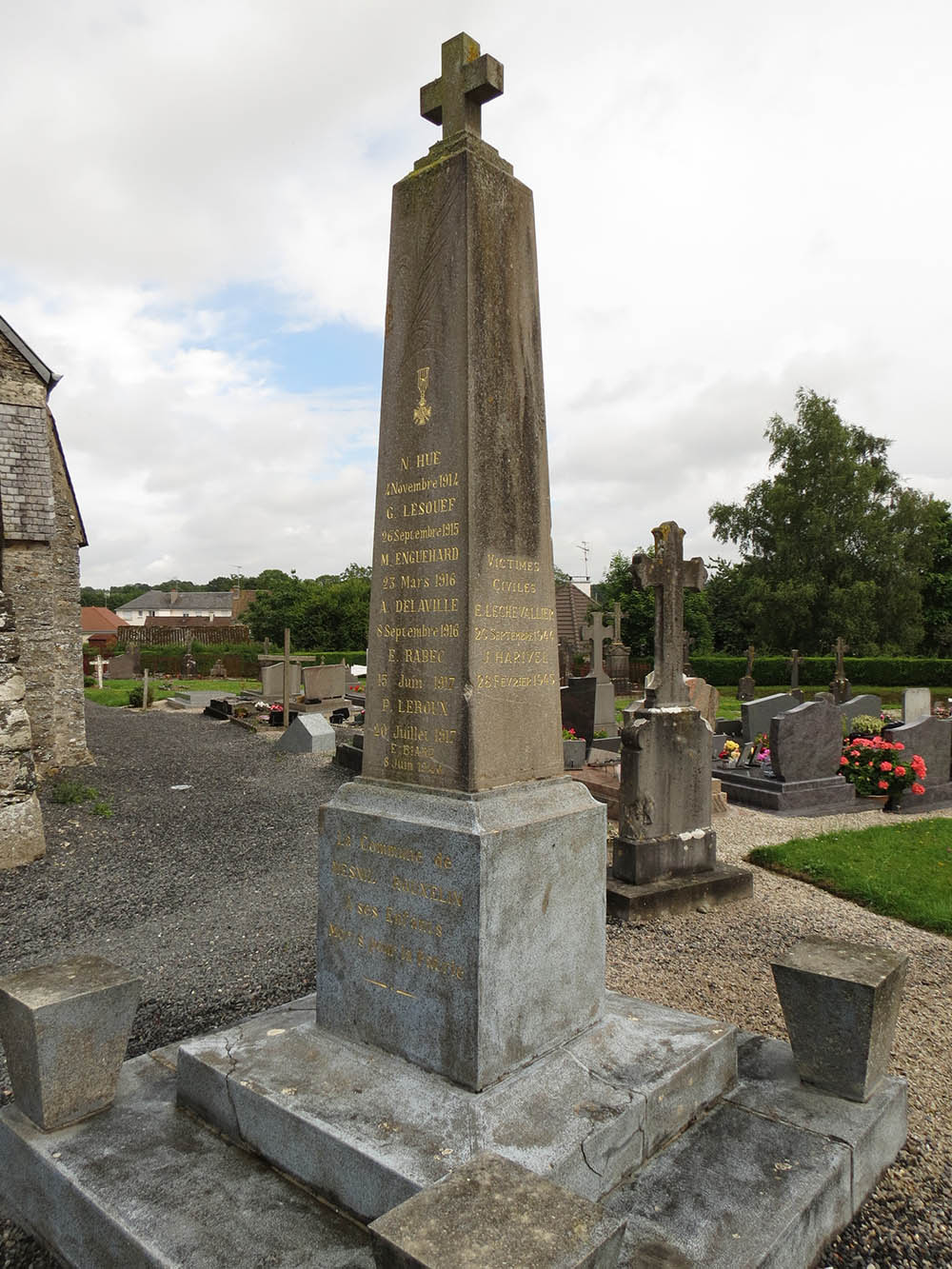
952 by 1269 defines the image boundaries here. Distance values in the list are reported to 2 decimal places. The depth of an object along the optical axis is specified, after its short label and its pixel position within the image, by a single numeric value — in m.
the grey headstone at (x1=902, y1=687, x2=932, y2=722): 12.81
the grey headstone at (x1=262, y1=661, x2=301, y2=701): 20.60
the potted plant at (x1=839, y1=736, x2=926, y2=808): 9.92
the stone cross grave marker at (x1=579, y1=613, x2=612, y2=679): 17.37
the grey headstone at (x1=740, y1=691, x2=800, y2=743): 13.66
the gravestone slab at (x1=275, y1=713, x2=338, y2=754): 14.34
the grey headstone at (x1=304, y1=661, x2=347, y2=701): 20.12
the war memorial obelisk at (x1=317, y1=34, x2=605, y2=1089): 2.80
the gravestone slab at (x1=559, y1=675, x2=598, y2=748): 12.53
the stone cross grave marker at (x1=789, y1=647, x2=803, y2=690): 22.33
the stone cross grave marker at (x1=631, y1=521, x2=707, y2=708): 7.51
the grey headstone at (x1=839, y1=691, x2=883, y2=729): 14.15
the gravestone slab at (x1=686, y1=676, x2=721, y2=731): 10.79
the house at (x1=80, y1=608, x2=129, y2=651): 64.44
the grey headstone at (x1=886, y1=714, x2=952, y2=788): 10.45
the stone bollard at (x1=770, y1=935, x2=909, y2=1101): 3.01
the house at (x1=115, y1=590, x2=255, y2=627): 95.12
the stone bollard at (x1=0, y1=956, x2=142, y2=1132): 2.83
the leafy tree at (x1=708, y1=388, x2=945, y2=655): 34.41
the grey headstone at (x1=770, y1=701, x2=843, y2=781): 9.83
